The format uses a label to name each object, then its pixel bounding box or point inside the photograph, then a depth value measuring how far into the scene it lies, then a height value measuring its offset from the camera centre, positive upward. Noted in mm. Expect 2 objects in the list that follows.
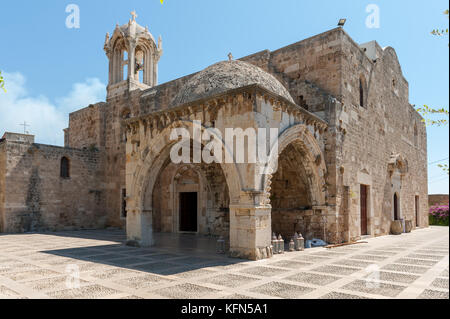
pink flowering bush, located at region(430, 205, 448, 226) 24312 -2238
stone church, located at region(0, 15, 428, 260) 8219 +1014
